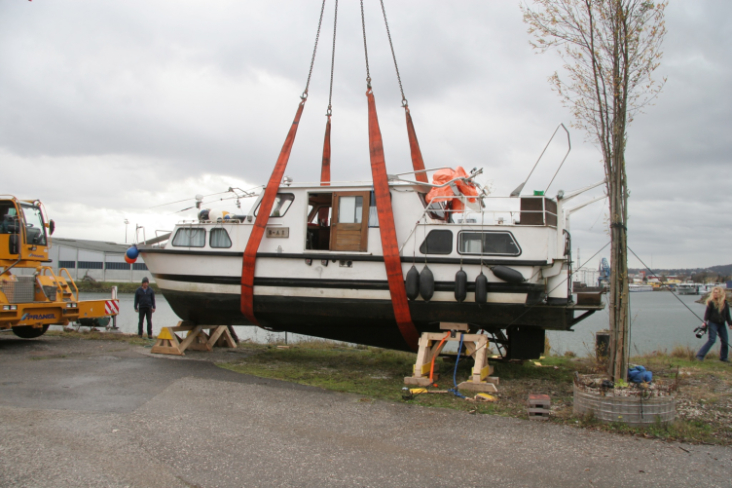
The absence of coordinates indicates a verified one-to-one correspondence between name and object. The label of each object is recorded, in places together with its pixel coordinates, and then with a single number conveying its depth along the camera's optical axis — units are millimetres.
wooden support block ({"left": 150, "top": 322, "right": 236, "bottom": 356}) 10258
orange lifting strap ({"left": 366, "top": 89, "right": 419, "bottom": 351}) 8273
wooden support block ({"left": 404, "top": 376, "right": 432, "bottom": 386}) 7668
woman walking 9719
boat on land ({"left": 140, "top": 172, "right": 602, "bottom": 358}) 8156
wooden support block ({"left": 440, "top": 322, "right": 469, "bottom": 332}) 8434
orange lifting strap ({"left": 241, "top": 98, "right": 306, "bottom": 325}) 9039
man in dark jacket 13734
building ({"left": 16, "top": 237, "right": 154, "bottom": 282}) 51781
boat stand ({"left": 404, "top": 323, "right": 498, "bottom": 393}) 7426
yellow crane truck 10812
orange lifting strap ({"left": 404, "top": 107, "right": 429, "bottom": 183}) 10414
